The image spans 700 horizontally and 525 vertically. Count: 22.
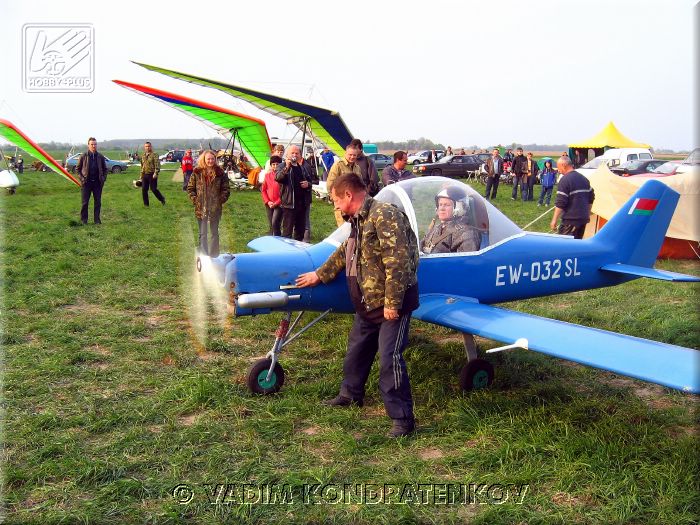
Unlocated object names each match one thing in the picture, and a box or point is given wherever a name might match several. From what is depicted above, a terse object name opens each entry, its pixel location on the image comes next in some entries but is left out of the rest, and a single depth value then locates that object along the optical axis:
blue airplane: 4.01
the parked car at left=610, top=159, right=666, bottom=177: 26.75
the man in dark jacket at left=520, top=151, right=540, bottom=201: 22.39
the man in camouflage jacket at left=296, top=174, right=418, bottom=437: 4.14
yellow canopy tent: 38.19
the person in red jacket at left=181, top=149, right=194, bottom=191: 24.41
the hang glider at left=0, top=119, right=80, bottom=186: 20.94
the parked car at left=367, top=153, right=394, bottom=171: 41.59
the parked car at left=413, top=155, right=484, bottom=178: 36.41
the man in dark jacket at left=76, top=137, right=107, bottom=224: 14.07
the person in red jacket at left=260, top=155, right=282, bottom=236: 10.09
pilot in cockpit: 5.30
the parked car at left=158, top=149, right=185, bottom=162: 55.92
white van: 32.72
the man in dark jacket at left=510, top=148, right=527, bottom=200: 22.25
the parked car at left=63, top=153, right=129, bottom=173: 42.81
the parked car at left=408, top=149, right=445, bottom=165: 47.97
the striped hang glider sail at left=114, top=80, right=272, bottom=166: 17.68
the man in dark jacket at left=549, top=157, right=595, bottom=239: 9.57
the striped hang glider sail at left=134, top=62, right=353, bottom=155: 12.73
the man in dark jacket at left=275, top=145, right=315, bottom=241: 9.97
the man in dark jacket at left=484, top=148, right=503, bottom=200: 21.50
